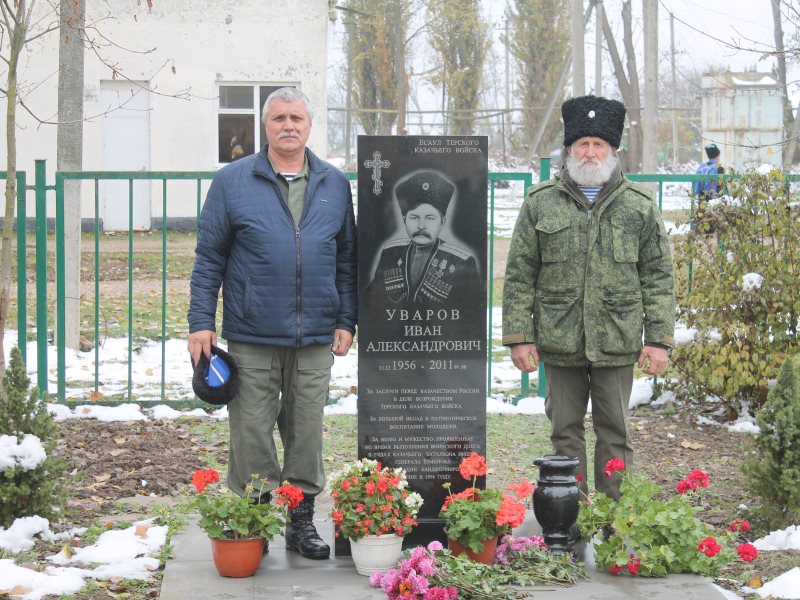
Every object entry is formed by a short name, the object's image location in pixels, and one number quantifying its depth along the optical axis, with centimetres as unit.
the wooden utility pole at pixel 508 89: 6450
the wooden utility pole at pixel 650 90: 2222
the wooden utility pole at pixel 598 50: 3090
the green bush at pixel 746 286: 729
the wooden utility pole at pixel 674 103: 3659
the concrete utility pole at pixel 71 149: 891
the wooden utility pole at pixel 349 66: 3882
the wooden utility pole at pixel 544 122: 3254
